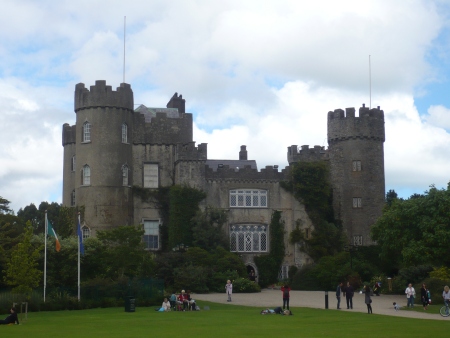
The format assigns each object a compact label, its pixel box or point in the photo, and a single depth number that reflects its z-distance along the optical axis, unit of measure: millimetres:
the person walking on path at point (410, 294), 40156
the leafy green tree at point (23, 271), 41906
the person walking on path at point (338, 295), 39625
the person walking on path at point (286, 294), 37875
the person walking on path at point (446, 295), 35212
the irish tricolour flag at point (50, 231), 42481
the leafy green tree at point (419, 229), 47188
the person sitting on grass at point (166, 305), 40534
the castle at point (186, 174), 60000
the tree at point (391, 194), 88262
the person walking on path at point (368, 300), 36375
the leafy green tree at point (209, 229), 58812
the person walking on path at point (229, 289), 45906
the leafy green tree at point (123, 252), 48531
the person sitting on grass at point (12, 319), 31438
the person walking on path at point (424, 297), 38969
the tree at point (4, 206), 53419
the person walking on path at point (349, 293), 39594
